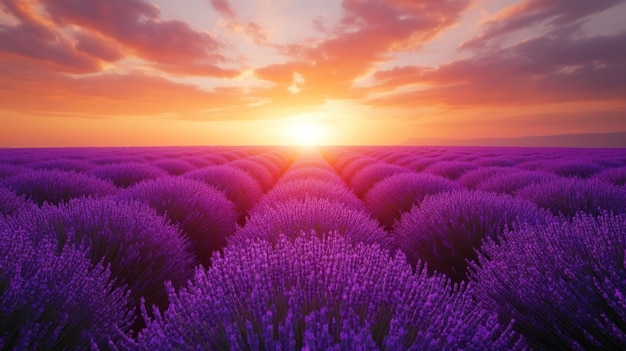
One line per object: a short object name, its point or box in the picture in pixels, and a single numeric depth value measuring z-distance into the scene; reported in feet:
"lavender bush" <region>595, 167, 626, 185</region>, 23.06
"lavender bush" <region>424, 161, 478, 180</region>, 32.27
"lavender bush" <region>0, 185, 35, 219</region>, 12.02
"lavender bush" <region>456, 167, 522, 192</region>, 24.62
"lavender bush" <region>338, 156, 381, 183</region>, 40.21
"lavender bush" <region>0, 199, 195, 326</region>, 8.50
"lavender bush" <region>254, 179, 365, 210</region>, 17.29
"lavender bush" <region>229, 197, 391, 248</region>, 10.22
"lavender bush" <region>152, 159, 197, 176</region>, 35.19
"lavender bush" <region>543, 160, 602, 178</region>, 30.55
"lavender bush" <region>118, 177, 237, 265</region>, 14.20
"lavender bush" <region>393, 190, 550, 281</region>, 10.44
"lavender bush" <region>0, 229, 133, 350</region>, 4.89
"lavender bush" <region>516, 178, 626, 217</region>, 13.38
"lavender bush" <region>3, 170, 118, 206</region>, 17.08
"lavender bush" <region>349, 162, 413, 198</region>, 29.25
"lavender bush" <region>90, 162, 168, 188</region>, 25.52
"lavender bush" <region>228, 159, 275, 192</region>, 33.10
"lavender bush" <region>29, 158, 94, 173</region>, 32.29
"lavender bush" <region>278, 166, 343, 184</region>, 26.61
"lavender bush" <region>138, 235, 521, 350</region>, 3.88
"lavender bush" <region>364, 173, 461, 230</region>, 18.81
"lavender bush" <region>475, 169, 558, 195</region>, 20.27
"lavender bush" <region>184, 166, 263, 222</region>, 22.54
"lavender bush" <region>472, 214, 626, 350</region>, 5.26
